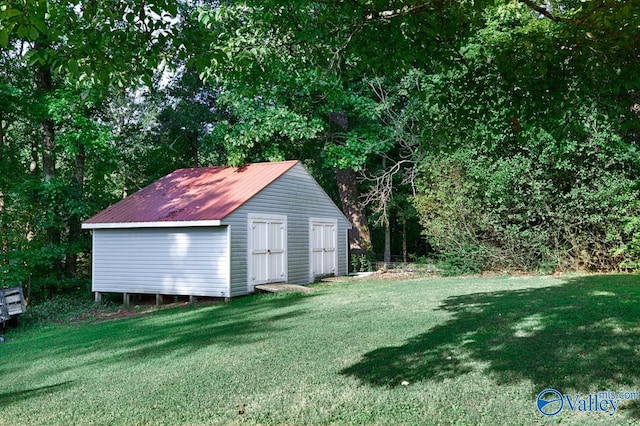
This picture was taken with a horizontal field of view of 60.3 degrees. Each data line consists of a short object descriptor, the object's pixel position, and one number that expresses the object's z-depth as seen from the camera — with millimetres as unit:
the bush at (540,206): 14680
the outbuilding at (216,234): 13773
